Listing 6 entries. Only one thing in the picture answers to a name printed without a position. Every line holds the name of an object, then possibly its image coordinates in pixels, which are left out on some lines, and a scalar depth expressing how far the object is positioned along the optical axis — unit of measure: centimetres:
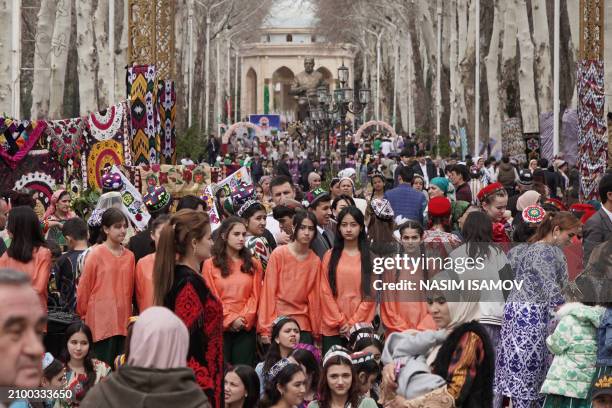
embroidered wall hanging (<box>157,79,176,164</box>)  2361
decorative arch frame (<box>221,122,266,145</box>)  5333
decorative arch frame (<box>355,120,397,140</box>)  5980
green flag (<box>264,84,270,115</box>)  11975
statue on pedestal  7149
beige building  11931
